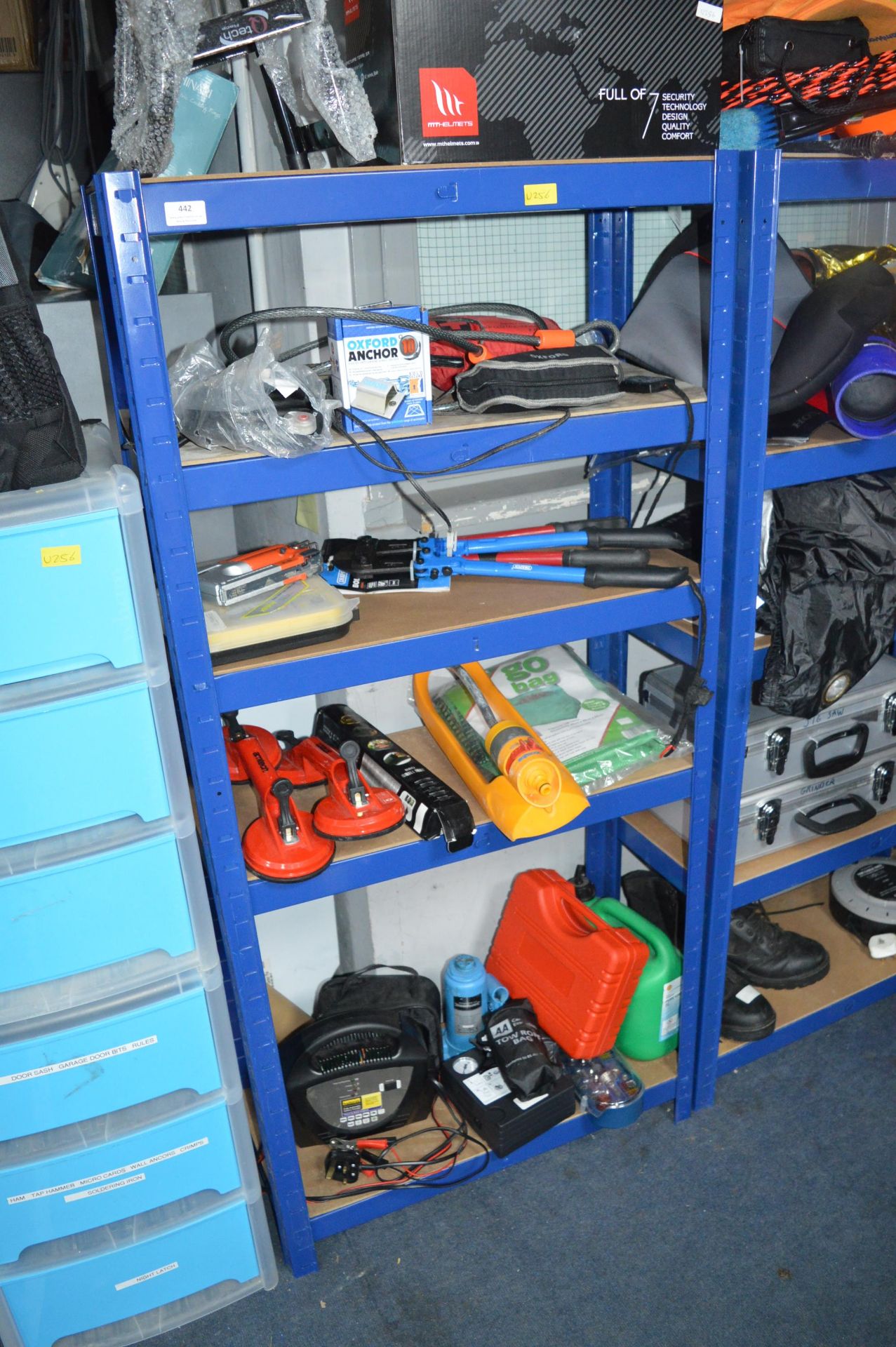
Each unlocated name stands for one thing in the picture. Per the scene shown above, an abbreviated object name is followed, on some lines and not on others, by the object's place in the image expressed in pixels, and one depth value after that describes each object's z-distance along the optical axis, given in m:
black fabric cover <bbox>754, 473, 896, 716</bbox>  1.65
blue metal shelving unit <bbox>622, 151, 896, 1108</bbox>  1.42
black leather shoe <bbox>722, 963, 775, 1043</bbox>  2.03
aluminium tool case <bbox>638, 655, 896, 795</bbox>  1.87
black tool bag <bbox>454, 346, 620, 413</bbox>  1.34
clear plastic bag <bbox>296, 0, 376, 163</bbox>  1.18
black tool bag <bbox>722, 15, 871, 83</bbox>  1.42
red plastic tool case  1.81
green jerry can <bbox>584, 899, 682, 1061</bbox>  1.90
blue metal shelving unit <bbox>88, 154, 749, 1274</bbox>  1.13
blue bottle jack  1.93
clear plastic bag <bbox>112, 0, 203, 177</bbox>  1.12
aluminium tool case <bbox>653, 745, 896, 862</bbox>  1.92
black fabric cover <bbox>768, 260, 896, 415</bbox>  1.45
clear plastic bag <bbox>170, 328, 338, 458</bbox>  1.21
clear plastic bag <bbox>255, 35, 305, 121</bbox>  1.26
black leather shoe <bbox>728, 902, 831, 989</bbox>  2.15
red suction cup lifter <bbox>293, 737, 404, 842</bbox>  1.50
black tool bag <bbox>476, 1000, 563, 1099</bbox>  1.82
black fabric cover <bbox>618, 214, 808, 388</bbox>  1.55
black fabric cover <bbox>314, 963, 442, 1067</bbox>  1.86
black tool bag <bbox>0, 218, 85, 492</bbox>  1.14
